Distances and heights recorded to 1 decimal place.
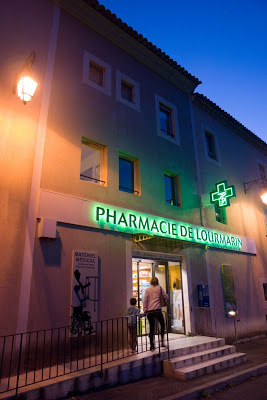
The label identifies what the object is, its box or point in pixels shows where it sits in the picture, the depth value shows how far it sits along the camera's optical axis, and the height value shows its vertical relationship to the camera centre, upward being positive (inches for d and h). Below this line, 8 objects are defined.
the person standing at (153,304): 296.5 -8.7
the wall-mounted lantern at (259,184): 504.4 +221.0
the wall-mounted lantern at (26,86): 252.4 +178.6
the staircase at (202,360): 264.3 -64.9
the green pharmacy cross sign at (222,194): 441.1 +149.0
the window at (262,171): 669.7 +277.4
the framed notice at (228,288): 450.2 +9.3
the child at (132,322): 288.4 -26.2
